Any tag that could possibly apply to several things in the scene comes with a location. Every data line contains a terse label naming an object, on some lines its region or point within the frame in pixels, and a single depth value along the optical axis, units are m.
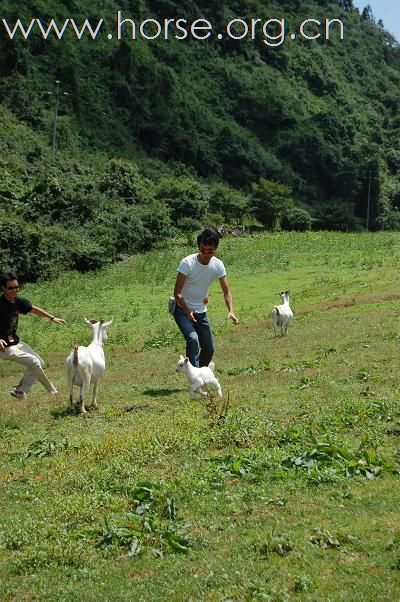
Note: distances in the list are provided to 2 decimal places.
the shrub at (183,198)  61.53
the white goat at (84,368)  10.62
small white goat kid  11.02
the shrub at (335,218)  78.38
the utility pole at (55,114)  70.12
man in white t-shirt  10.95
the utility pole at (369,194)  92.98
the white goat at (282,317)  19.62
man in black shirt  11.05
